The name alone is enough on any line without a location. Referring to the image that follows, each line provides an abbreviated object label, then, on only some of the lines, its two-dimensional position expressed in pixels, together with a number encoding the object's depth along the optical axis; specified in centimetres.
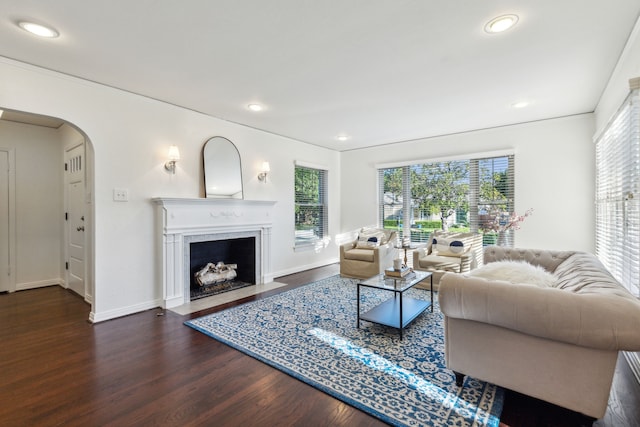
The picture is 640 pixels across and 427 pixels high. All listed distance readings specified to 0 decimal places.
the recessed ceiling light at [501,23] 207
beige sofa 143
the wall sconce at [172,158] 363
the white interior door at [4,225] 430
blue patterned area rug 176
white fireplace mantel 357
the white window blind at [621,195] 216
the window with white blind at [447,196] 482
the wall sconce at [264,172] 484
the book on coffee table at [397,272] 319
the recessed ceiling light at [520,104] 371
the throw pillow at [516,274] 198
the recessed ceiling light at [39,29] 214
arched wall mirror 412
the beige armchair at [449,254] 421
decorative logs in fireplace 421
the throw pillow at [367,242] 509
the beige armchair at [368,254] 471
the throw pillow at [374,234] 531
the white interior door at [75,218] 405
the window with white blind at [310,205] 578
